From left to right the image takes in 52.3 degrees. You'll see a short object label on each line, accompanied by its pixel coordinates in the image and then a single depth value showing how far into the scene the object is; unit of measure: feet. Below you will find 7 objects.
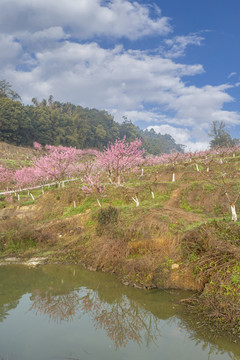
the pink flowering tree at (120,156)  70.76
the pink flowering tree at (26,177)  103.81
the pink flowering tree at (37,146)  216.13
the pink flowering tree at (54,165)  90.17
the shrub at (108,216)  48.73
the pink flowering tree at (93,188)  63.09
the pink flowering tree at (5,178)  116.33
